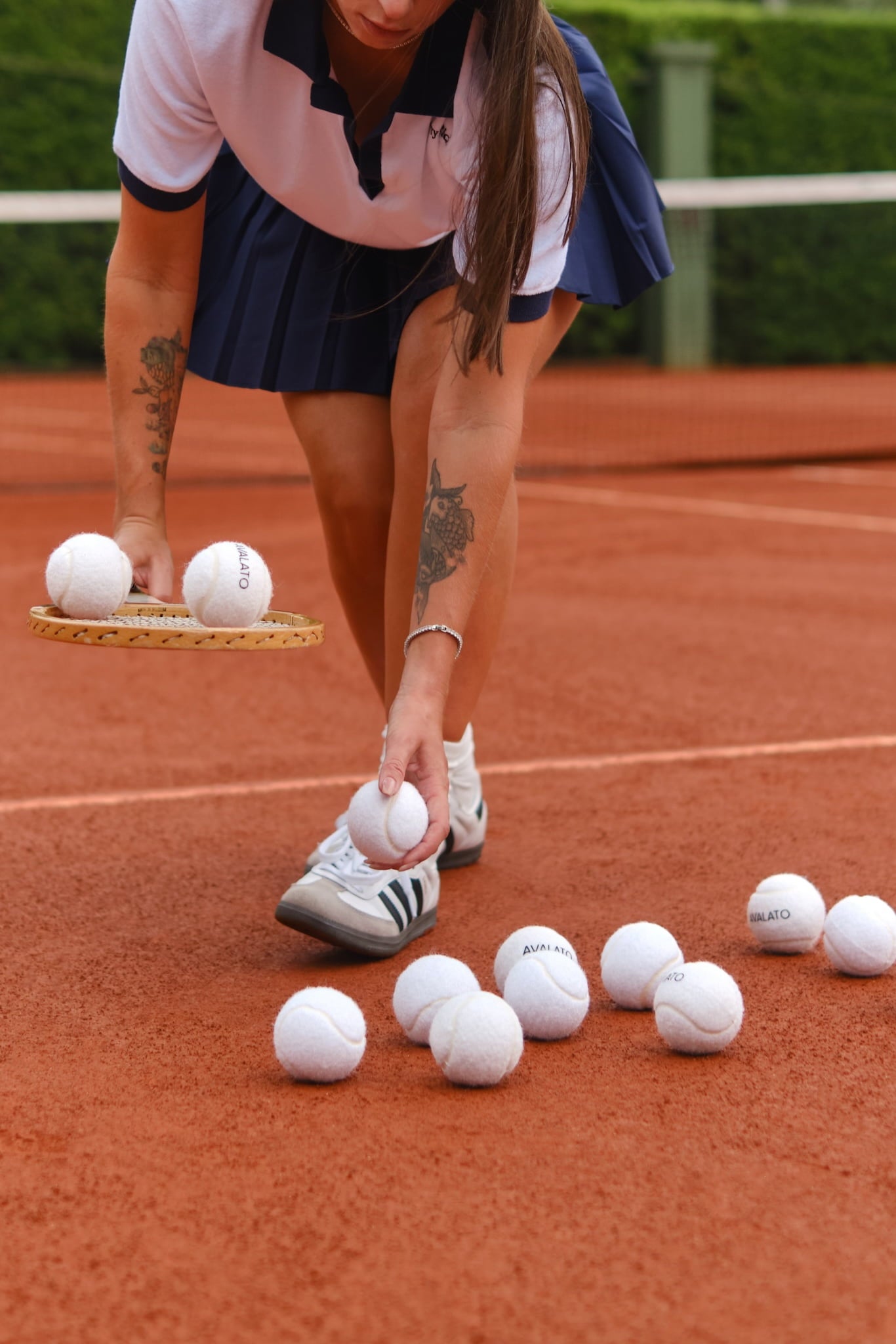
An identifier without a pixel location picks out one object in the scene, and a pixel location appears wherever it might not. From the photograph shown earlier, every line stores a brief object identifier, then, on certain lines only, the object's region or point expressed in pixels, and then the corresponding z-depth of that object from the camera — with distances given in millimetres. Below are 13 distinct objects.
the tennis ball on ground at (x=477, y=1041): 4152
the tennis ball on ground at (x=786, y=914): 5168
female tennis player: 4570
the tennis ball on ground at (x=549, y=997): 4523
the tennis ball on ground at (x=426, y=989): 4461
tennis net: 21203
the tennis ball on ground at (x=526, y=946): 4738
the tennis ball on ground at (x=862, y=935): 4969
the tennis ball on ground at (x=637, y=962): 4730
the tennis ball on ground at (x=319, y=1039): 4199
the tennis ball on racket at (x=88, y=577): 4703
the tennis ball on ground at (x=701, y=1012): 4371
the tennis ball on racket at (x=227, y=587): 4840
